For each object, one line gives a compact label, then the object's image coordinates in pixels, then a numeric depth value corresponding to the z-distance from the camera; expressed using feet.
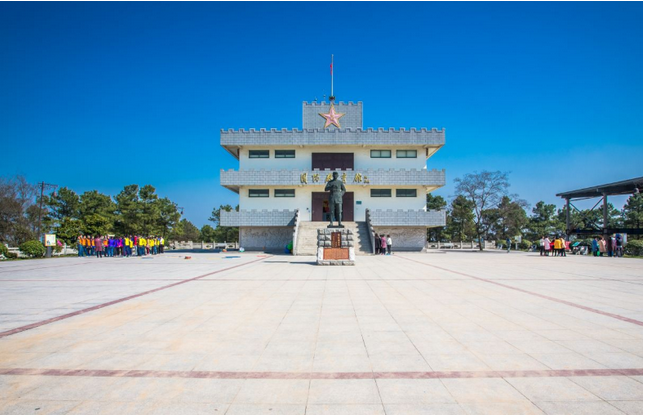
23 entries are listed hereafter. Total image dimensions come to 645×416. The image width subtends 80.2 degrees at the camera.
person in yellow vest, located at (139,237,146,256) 90.17
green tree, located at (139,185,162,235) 146.61
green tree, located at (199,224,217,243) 208.54
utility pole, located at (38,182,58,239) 125.70
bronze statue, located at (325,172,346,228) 66.03
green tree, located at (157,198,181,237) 161.35
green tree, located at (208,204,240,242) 196.85
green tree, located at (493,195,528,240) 138.51
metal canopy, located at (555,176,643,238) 92.20
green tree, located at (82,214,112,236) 98.84
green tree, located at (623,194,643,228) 171.53
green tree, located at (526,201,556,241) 198.94
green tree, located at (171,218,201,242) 225.35
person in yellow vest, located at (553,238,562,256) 86.84
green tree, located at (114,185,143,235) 143.43
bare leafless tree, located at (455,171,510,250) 128.88
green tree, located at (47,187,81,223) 158.81
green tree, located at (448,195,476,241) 178.91
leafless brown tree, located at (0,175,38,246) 116.98
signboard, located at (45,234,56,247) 80.89
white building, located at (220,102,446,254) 109.09
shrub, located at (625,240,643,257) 90.27
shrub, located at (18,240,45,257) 77.87
